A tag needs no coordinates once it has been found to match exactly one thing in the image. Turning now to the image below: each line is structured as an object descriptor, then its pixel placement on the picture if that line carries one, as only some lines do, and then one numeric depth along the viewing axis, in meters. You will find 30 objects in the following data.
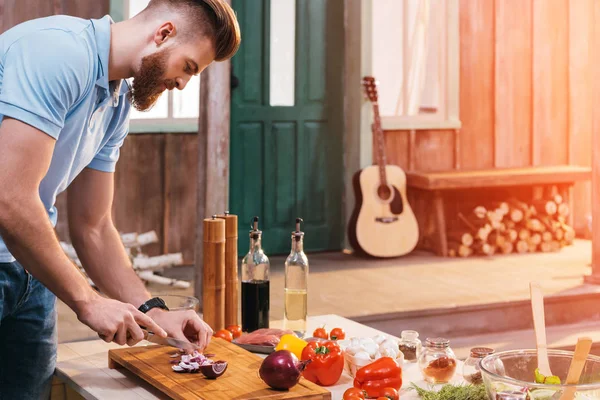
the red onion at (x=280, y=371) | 2.03
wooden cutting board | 2.03
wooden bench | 6.37
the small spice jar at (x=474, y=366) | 2.21
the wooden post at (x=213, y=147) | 4.75
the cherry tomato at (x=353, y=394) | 2.05
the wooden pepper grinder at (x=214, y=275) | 2.76
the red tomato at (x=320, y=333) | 2.64
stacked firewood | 6.52
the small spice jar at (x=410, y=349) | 2.53
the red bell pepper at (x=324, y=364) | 2.26
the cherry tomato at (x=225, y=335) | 2.55
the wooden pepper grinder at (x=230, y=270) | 2.83
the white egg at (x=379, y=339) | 2.38
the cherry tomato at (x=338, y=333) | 2.65
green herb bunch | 2.06
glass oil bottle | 2.70
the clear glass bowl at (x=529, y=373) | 1.72
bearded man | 1.92
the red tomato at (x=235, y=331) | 2.65
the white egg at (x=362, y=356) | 2.28
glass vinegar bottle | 2.71
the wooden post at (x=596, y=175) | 5.47
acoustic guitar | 6.21
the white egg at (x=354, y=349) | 2.32
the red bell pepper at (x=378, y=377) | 2.15
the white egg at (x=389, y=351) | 2.31
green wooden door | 6.08
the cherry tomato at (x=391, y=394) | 2.10
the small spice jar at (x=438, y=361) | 2.30
